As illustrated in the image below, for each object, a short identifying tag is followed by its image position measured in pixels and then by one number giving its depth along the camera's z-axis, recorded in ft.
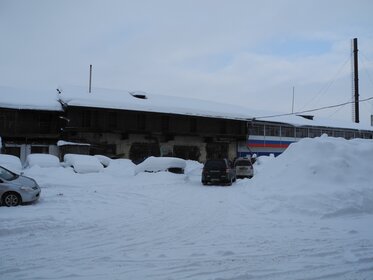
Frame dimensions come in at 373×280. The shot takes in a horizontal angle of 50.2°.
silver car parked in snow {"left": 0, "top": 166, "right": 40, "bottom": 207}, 42.34
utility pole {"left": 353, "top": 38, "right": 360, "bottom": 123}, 148.46
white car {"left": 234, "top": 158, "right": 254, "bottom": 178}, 95.30
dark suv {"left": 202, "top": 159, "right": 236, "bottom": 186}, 75.36
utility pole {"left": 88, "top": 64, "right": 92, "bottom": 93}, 150.23
